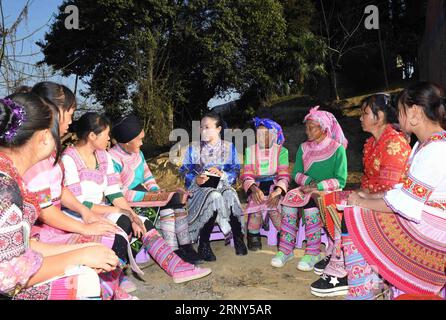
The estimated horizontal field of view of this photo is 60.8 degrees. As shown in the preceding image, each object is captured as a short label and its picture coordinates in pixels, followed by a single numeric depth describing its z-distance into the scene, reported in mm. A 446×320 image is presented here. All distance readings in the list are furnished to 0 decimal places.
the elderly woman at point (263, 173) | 4070
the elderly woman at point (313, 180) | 3654
